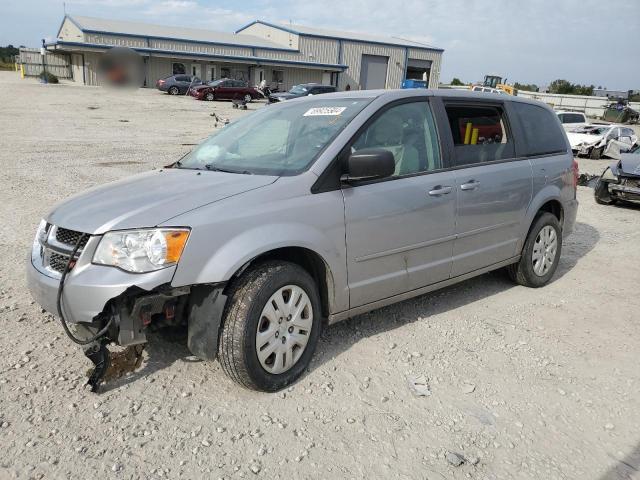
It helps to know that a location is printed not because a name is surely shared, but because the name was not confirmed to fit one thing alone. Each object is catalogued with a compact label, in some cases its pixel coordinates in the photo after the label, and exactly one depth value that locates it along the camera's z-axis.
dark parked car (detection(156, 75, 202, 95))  36.94
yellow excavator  48.08
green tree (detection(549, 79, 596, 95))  71.11
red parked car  35.22
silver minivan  2.88
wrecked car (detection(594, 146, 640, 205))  10.22
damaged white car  19.91
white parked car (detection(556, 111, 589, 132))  21.19
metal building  41.28
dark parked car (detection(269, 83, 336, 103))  32.12
